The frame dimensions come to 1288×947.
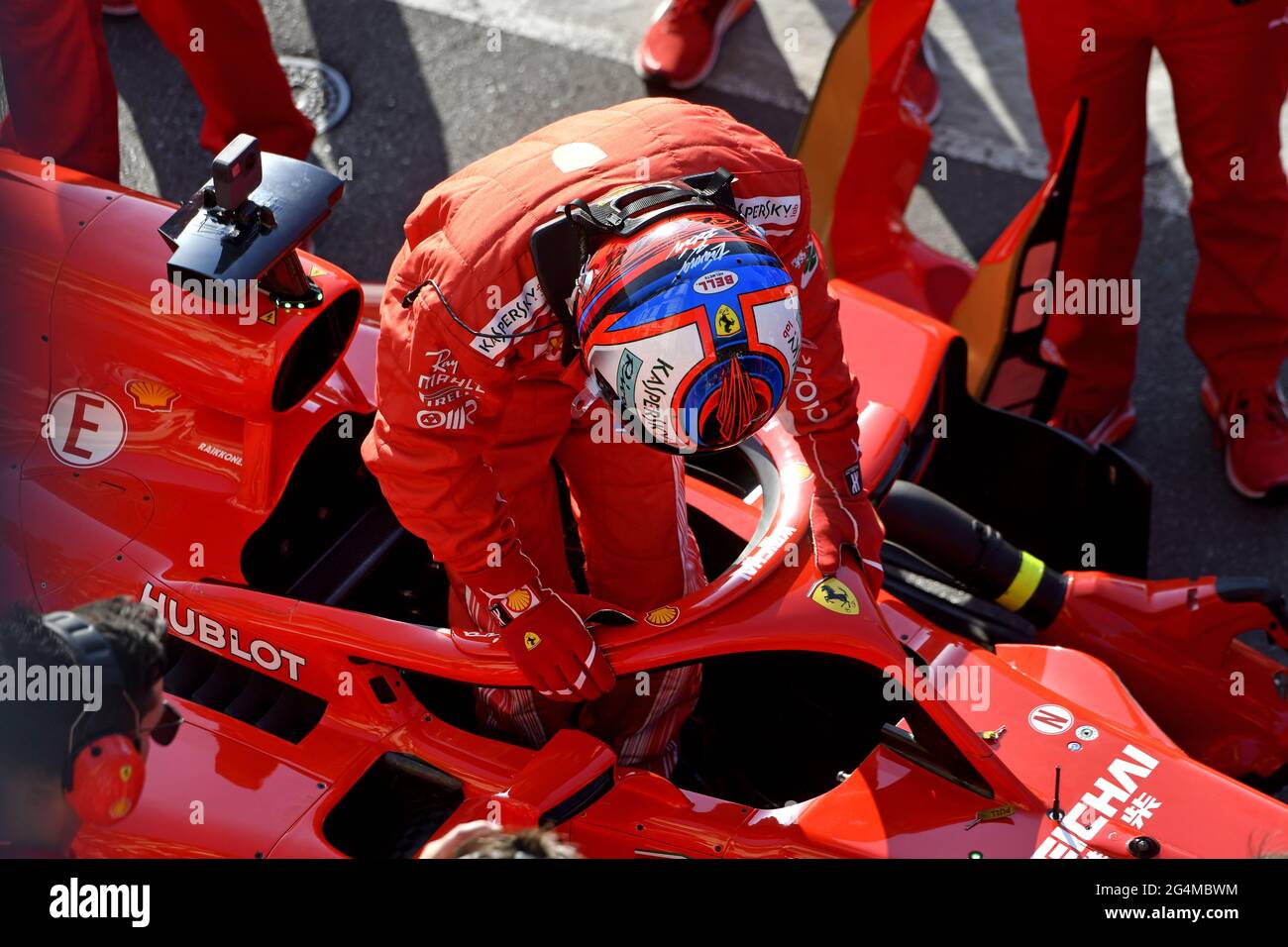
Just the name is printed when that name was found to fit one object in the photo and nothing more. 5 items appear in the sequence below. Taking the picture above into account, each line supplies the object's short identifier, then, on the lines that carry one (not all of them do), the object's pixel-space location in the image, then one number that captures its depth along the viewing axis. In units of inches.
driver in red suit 100.3
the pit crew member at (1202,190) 153.1
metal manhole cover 223.9
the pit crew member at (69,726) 90.6
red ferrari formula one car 112.4
